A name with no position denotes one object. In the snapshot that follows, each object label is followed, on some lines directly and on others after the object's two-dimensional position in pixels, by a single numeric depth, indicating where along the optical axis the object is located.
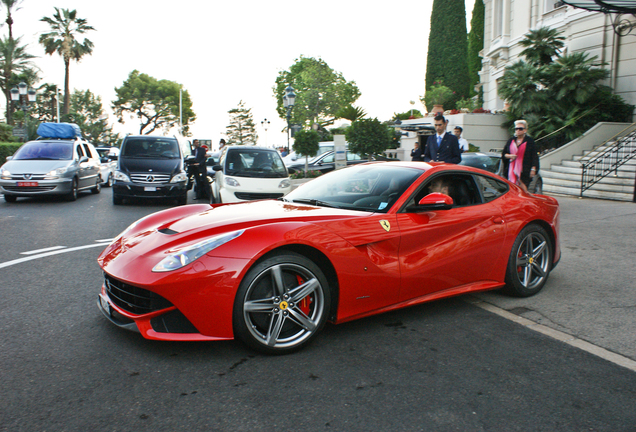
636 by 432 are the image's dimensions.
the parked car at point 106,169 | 18.30
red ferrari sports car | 3.21
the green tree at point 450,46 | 42.03
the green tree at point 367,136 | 19.78
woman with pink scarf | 8.52
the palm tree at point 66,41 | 45.44
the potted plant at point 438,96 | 34.75
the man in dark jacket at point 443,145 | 8.52
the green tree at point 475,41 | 41.22
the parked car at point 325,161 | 20.54
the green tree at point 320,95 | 55.50
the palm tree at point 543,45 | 19.70
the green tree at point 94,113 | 68.00
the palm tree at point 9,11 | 40.16
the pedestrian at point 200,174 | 14.64
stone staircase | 13.25
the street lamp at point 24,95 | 27.19
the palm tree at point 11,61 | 39.19
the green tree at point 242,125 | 127.19
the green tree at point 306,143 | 19.12
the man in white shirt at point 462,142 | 11.92
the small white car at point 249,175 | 10.86
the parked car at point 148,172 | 12.45
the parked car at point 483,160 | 12.25
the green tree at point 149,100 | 73.44
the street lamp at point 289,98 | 23.41
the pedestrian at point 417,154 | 12.93
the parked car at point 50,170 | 12.35
